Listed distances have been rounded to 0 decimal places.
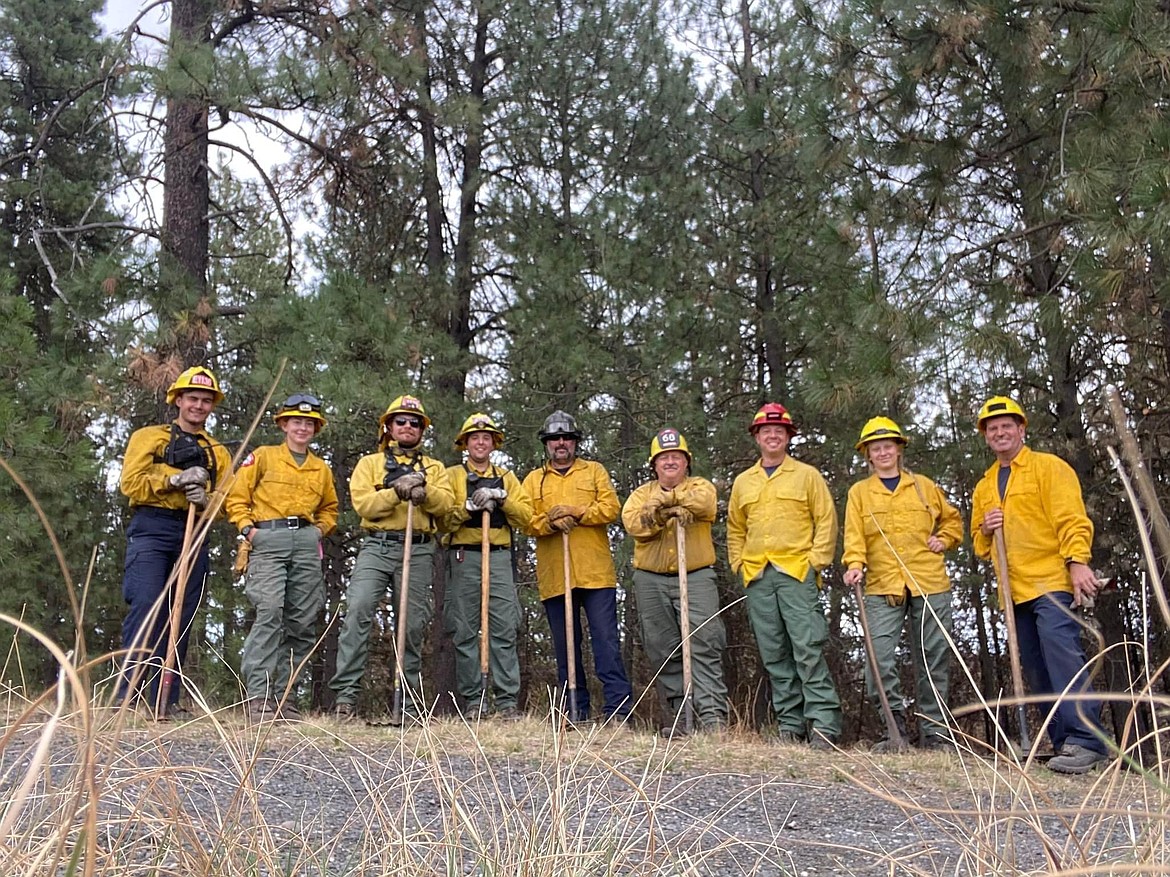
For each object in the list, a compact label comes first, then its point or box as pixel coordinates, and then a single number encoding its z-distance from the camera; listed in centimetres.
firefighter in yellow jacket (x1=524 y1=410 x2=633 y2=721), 705
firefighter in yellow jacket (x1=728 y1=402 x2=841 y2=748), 652
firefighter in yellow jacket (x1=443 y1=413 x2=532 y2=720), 697
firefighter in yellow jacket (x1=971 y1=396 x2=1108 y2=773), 572
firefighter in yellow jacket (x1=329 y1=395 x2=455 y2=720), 659
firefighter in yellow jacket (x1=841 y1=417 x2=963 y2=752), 656
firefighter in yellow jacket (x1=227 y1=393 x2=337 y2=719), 650
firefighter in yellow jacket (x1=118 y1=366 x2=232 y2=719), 628
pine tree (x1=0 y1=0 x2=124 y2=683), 813
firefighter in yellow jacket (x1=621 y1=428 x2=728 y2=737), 675
